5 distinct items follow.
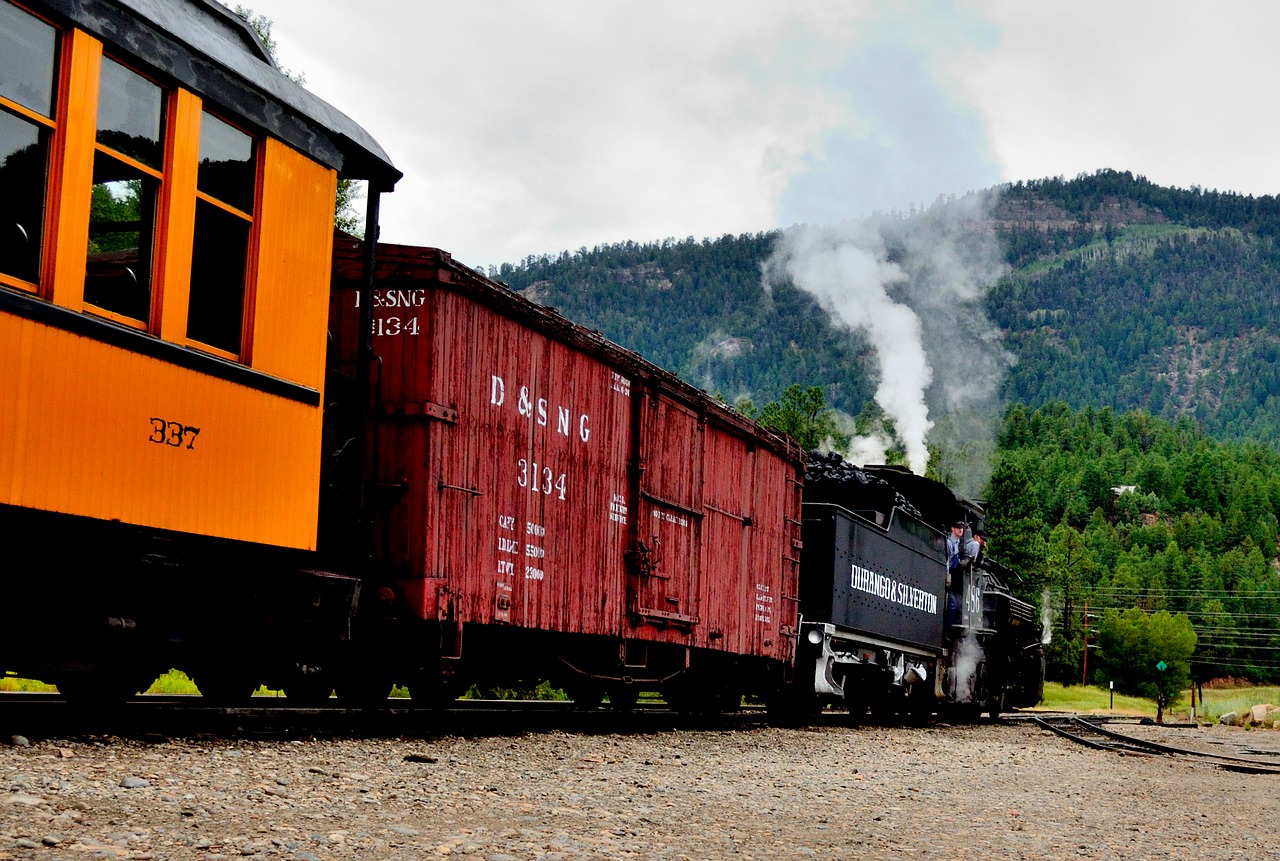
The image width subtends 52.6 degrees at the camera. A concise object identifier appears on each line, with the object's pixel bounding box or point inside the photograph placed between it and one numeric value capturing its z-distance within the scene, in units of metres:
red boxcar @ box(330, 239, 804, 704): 9.09
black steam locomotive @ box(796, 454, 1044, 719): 17.05
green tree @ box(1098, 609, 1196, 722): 106.81
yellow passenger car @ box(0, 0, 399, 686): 6.05
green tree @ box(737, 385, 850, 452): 77.38
